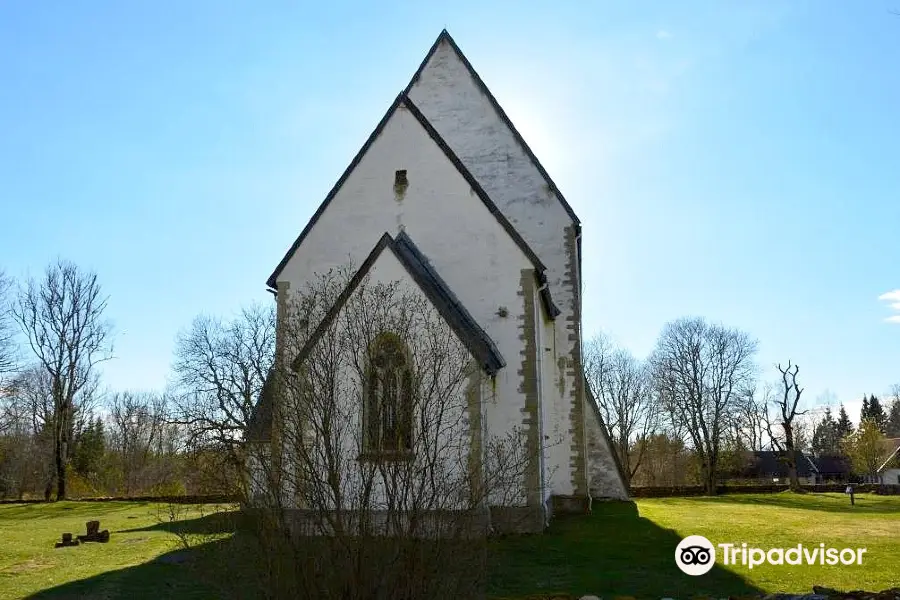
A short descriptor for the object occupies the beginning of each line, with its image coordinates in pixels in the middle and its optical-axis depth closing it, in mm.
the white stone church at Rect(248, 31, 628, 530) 15195
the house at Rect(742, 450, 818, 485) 71750
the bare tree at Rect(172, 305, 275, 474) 10645
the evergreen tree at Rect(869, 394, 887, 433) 91706
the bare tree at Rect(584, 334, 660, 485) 55991
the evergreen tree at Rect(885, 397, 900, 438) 98694
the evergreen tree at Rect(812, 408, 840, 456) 89688
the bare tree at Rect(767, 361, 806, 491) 44656
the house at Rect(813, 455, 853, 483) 73062
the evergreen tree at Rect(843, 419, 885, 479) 52250
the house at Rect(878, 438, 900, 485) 69375
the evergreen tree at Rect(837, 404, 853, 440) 91362
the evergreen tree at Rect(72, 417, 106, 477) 47062
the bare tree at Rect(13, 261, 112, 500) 39094
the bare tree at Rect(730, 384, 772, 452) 54750
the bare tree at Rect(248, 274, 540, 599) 6309
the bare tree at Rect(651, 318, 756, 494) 51531
